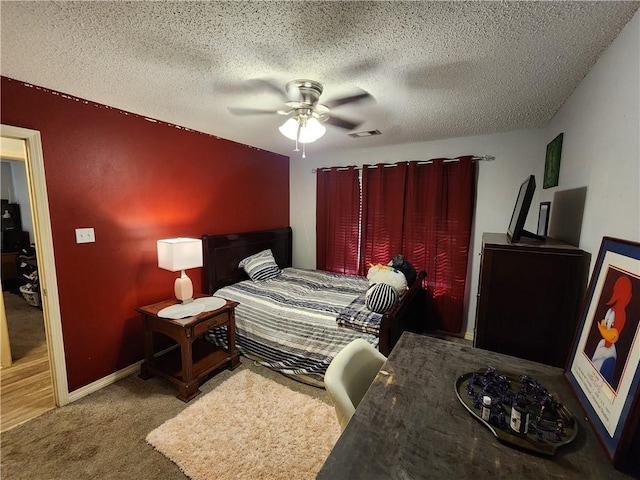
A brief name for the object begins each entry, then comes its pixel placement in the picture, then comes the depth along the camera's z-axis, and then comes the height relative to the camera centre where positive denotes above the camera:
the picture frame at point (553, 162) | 2.05 +0.40
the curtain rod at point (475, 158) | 2.99 +0.59
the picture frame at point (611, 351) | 0.75 -0.46
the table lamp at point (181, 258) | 2.37 -0.45
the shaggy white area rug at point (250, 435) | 1.60 -1.53
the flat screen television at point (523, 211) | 1.54 +0.00
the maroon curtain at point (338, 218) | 3.79 -0.13
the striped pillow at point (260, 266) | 3.43 -0.75
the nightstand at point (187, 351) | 2.18 -1.34
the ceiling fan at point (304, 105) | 1.75 +0.71
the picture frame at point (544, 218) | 2.19 -0.05
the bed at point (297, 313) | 2.33 -0.97
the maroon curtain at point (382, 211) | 3.46 -0.01
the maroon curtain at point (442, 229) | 3.10 -0.22
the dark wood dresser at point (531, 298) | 1.40 -0.47
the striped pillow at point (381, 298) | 2.34 -0.77
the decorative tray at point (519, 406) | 0.82 -0.68
